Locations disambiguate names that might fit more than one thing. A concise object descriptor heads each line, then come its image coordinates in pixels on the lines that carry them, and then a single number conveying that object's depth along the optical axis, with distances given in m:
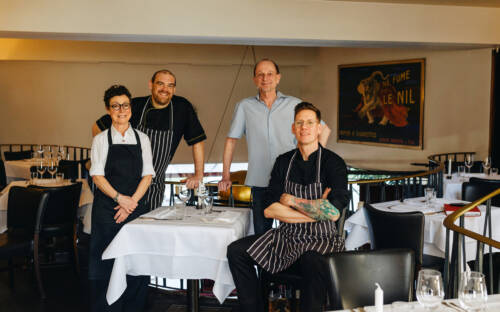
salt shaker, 1.85
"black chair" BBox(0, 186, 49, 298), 4.50
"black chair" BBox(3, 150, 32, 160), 10.00
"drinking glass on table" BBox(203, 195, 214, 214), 3.60
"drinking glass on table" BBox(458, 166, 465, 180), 6.72
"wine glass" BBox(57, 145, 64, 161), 7.98
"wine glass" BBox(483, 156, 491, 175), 6.82
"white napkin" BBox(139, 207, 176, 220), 3.53
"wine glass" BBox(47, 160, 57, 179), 6.18
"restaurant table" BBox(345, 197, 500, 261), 4.03
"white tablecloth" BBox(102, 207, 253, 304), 3.29
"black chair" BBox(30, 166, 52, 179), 7.27
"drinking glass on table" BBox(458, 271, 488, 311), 1.81
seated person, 3.19
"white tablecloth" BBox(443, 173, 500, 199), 6.39
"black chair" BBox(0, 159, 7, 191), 8.26
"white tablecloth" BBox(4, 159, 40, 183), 8.48
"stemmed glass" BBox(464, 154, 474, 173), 7.03
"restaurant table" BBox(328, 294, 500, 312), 2.01
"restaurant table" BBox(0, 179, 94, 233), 5.03
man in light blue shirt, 3.84
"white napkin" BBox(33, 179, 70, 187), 5.95
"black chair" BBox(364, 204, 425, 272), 3.70
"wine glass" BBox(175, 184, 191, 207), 3.62
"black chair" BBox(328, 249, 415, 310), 2.37
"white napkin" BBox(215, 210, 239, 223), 3.44
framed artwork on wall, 10.12
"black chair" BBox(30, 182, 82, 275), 5.07
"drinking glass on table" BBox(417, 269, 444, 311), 1.84
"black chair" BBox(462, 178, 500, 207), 5.13
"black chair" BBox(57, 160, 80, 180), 7.24
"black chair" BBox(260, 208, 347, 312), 3.24
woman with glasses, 3.54
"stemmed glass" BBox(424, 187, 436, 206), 4.48
